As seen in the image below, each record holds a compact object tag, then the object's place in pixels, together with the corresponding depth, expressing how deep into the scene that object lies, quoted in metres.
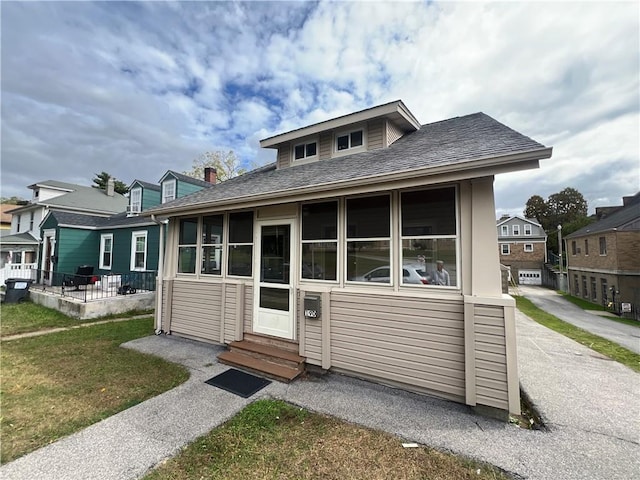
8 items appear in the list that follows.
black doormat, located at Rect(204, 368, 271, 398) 3.82
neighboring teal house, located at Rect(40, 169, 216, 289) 11.57
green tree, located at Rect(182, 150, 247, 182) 22.92
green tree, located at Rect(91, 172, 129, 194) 37.50
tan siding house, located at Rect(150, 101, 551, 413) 3.21
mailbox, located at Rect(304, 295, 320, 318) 4.32
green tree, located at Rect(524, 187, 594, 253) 45.71
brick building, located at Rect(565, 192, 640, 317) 16.34
